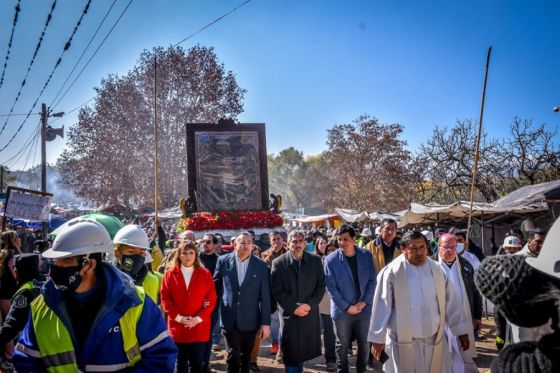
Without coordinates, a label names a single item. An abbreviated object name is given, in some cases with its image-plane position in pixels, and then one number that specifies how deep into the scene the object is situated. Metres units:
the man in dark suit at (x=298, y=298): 5.50
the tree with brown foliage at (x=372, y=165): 32.09
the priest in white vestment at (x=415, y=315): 4.41
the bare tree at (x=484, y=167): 20.92
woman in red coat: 5.18
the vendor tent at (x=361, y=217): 22.98
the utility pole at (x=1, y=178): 40.83
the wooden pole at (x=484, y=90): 9.18
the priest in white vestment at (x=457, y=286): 4.69
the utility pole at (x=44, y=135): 20.34
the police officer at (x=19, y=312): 3.65
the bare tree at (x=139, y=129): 31.52
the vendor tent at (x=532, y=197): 10.98
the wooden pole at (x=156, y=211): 12.52
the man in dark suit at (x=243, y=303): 5.75
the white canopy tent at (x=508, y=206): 11.26
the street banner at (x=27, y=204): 9.80
